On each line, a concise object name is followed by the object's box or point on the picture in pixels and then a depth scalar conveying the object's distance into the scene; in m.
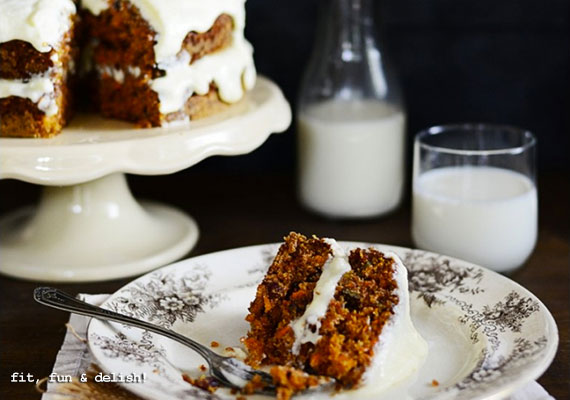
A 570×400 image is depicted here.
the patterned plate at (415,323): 0.71
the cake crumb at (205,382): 0.72
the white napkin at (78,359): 0.73
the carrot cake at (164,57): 0.86
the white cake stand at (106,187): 0.83
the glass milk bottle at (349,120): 0.96
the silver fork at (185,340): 0.72
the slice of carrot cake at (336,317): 0.72
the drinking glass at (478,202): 0.87
